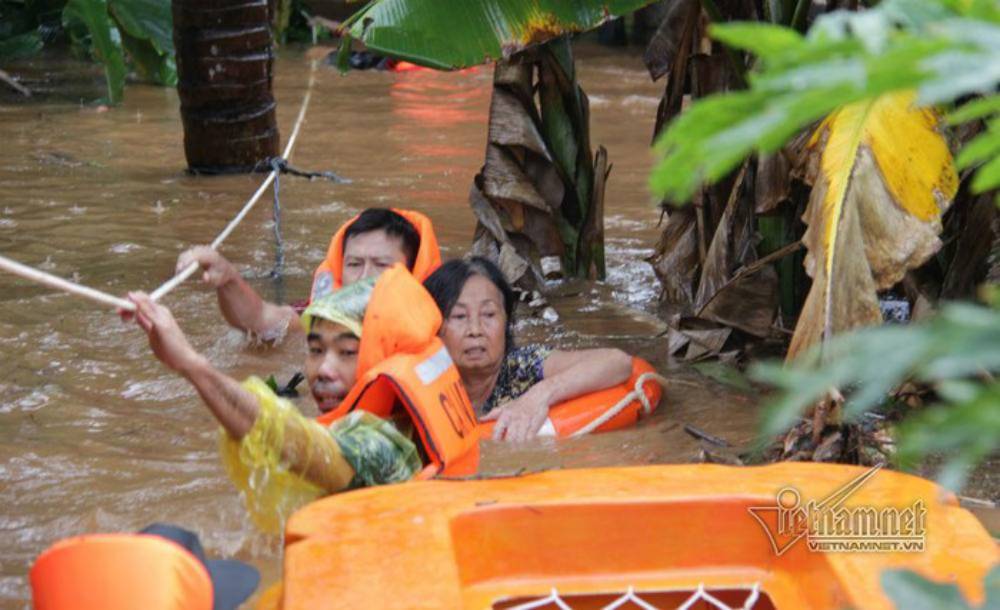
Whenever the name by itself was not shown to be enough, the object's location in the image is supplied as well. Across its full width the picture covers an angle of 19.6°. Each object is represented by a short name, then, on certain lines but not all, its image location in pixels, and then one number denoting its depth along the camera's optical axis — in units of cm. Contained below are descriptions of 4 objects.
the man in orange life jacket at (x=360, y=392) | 641
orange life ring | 1044
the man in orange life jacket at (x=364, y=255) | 1074
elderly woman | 1011
